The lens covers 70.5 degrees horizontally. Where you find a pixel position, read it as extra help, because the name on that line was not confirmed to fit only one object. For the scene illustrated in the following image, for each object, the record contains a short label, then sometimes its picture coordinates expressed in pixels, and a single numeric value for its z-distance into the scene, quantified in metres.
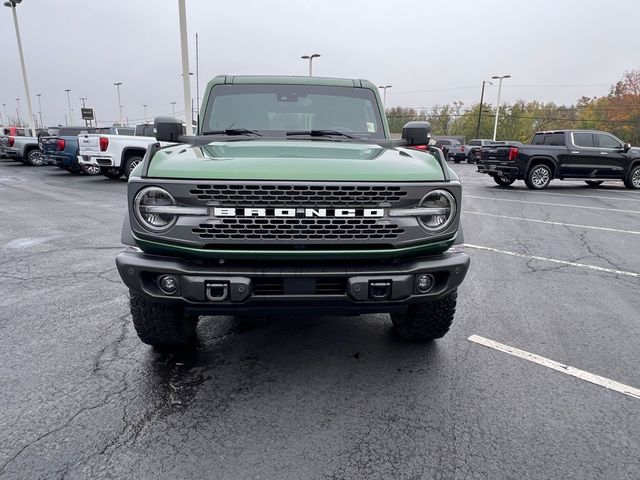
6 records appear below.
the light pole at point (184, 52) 15.33
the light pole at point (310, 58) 38.88
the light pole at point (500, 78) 46.78
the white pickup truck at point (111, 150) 13.66
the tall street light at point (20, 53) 28.18
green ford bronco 2.44
